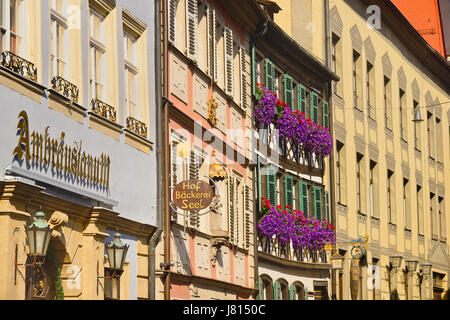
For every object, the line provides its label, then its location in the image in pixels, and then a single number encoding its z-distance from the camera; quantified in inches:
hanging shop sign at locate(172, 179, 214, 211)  724.7
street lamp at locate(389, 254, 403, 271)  1379.2
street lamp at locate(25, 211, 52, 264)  486.0
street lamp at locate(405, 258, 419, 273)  1437.3
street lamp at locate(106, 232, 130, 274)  605.6
